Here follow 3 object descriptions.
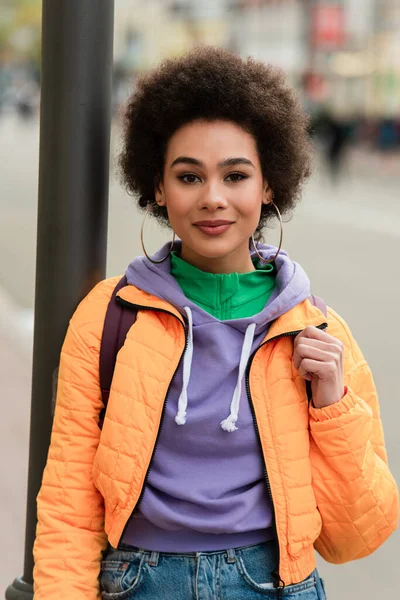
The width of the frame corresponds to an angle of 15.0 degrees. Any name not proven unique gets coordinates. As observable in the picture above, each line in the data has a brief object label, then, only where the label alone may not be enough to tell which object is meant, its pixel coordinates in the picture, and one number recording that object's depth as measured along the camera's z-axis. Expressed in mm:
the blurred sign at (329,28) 68651
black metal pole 3571
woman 3029
